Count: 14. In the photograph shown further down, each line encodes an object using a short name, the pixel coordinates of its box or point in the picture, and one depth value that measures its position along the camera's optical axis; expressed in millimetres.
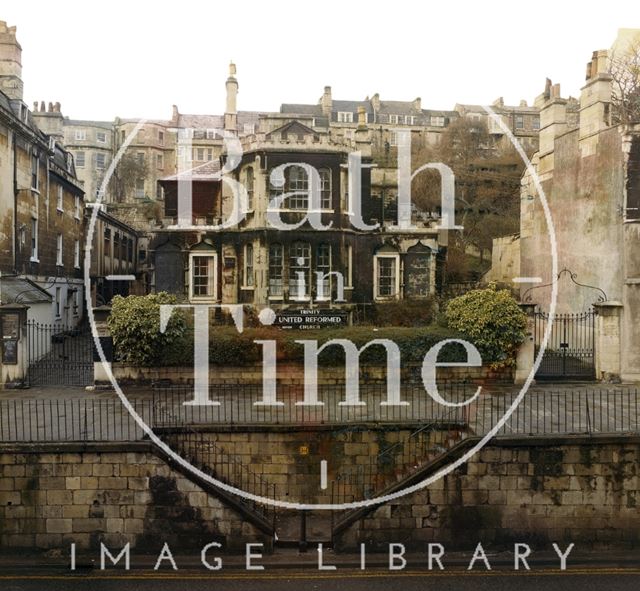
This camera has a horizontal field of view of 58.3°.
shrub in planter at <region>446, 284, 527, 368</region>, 17219
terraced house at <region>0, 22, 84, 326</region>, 22094
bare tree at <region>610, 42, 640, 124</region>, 28844
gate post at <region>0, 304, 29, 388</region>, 16797
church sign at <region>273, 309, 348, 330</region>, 24375
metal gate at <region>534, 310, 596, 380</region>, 18141
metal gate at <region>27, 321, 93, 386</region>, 17906
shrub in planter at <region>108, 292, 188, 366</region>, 16797
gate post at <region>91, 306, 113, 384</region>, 17031
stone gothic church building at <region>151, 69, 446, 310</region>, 25469
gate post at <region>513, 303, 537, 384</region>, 17531
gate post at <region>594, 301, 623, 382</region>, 17703
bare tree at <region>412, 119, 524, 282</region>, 39250
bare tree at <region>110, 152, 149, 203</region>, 57000
